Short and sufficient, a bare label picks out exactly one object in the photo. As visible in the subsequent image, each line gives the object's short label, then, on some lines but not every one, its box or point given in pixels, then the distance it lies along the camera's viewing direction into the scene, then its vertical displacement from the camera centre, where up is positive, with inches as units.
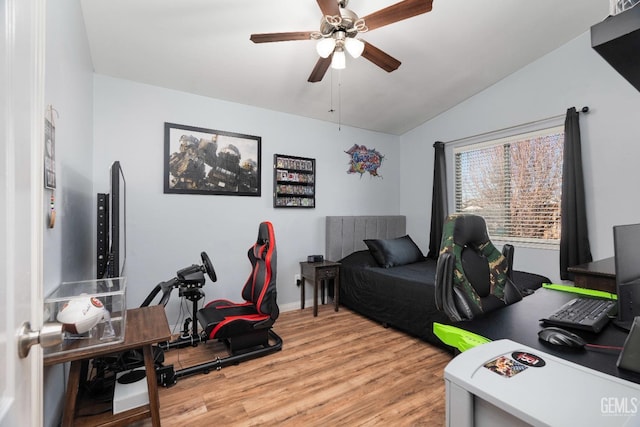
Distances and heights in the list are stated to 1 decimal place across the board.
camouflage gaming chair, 54.4 -12.1
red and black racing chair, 88.7 -31.8
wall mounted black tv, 61.4 -2.1
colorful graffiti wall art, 161.2 +33.6
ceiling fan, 64.1 +46.9
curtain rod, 108.5 +40.5
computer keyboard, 41.4 -16.0
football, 44.5 -15.1
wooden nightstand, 130.8 -26.6
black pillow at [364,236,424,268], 136.4 -17.4
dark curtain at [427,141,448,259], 153.7 +9.3
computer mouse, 35.8 -16.0
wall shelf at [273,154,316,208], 135.4 +18.1
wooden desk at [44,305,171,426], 48.3 -23.5
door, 20.1 +1.9
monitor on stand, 38.3 -7.9
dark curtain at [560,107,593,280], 107.5 +3.1
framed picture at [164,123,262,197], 111.7 +24.5
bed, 105.3 -24.7
